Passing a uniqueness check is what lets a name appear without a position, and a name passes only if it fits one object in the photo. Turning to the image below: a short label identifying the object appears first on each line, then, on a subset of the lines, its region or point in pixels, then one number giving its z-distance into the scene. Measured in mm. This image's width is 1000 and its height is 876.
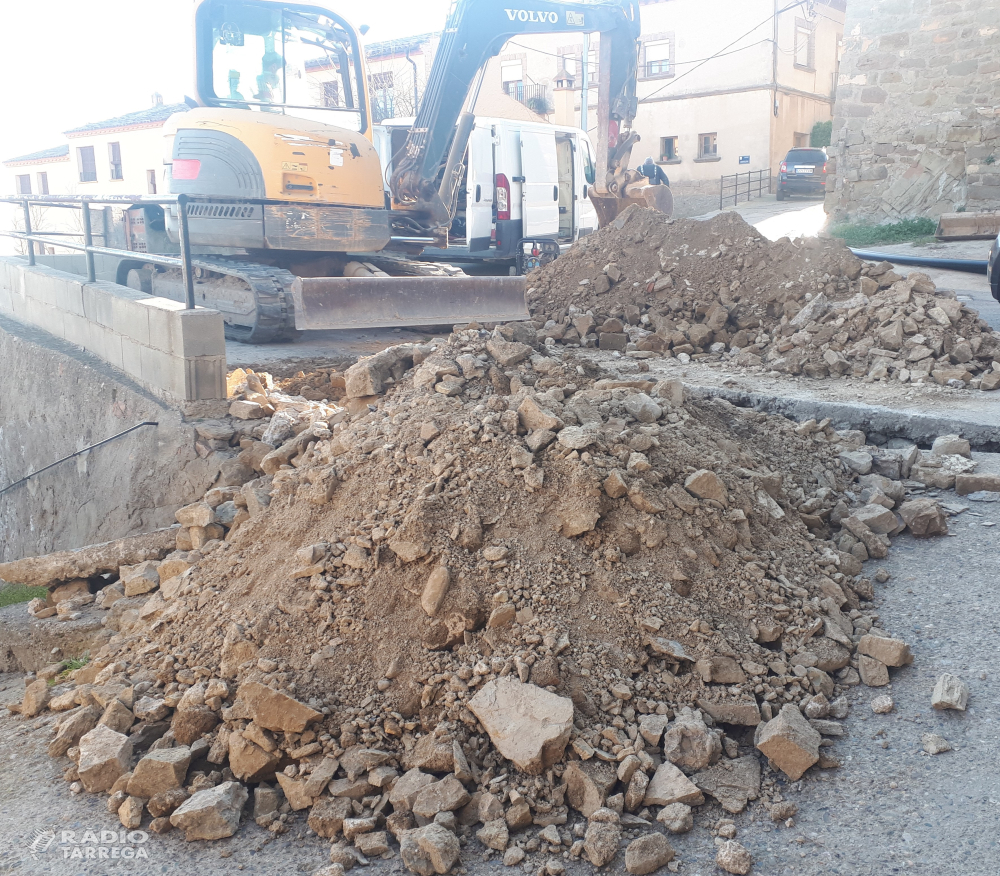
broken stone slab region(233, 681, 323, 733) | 2547
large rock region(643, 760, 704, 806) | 2359
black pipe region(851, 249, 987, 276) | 10633
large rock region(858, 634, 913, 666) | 2891
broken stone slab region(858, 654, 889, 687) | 2842
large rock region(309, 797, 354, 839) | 2342
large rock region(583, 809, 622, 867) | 2186
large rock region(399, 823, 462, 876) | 2174
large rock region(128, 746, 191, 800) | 2477
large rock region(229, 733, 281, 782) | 2500
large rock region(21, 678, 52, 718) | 3131
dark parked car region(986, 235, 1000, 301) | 7250
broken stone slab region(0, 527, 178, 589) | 4234
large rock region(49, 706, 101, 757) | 2799
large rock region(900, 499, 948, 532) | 3867
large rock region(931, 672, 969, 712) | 2645
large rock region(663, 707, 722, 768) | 2467
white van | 12172
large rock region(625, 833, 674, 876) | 2156
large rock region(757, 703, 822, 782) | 2463
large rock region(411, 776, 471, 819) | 2316
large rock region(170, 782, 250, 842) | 2359
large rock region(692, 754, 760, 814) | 2373
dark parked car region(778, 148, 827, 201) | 26203
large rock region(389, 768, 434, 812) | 2348
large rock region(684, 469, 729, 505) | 3422
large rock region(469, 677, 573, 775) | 2414
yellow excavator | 8062
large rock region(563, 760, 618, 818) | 2340
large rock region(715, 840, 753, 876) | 2133
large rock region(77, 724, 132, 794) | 2566
